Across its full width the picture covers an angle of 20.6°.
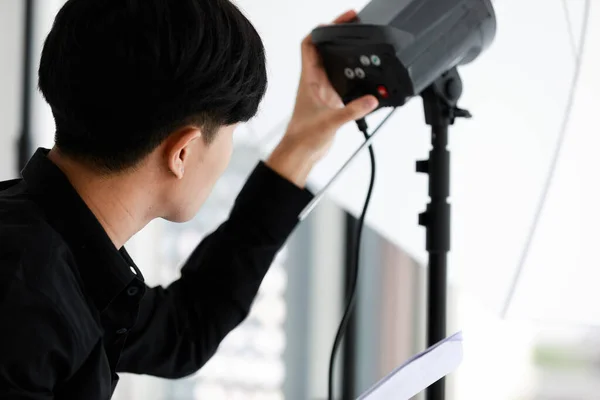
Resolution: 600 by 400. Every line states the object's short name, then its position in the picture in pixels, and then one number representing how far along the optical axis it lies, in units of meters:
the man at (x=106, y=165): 1.72
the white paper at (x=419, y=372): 1.78
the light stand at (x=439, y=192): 1.93
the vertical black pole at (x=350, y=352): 2.73
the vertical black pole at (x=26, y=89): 2.94
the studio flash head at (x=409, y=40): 1.87
